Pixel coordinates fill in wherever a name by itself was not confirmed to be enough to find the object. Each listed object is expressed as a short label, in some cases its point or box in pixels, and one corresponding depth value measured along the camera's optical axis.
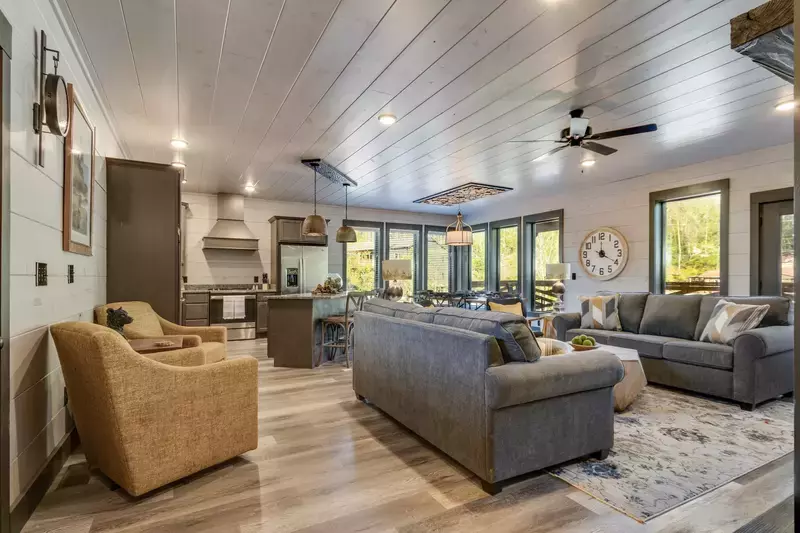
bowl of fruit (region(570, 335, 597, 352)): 3.29
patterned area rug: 2.14
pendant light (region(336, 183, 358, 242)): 6.04
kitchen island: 5.04
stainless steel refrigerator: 7.16
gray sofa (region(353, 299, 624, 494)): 2.11
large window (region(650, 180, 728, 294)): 4.96
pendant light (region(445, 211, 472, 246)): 6.10
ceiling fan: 3.41
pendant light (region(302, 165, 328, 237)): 5.30
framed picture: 2.43
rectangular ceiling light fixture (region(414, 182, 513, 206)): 6.30
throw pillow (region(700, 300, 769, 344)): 3.73
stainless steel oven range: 6.66
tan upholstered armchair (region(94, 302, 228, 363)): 3.31
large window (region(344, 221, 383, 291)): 8.52
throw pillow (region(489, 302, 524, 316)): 5.11
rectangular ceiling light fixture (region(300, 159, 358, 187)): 4.94
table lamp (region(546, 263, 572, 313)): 6.11
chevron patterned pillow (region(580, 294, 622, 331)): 4.95
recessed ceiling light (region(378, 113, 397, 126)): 3.50
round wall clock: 5.90
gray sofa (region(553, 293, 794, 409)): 3.44
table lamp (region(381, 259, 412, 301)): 5.18
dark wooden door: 3.70
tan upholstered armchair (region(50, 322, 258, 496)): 1.92
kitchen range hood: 6.95
